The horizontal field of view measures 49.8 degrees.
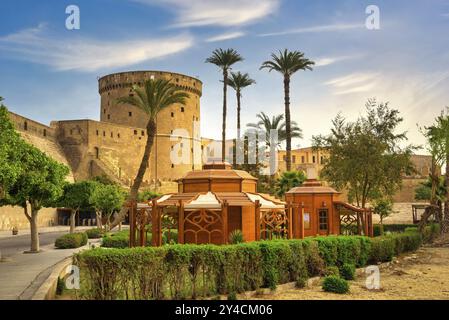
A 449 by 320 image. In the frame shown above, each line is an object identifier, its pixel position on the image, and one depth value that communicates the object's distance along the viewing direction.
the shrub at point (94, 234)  31.38
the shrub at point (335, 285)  13.18
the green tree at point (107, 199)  36.03
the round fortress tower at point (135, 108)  70.19
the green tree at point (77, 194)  28.28
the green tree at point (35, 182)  18.70
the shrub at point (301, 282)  13.45
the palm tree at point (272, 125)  47.81
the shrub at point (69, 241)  22.78
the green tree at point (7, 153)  15.04
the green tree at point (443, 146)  29.78
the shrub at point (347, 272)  15.39
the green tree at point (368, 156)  29.16
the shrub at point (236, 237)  14.40
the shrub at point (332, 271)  14.69
